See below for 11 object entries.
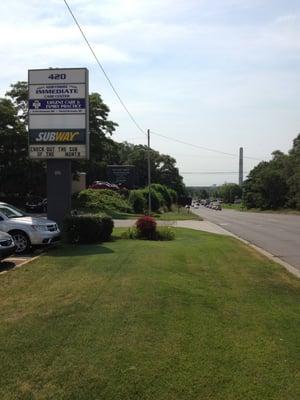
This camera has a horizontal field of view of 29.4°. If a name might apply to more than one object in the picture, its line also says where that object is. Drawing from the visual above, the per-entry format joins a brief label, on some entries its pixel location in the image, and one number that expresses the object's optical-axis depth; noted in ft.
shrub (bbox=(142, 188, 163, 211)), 193.57
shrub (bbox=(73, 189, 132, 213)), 162.26
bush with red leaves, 70.44
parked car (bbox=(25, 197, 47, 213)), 148.77
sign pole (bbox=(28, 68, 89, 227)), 66.69
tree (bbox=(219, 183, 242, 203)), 635.25
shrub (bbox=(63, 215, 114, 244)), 59.31
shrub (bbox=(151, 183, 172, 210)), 234.58
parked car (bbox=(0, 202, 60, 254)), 52.60
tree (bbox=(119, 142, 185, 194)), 420.77
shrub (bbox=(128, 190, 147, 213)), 177.88
